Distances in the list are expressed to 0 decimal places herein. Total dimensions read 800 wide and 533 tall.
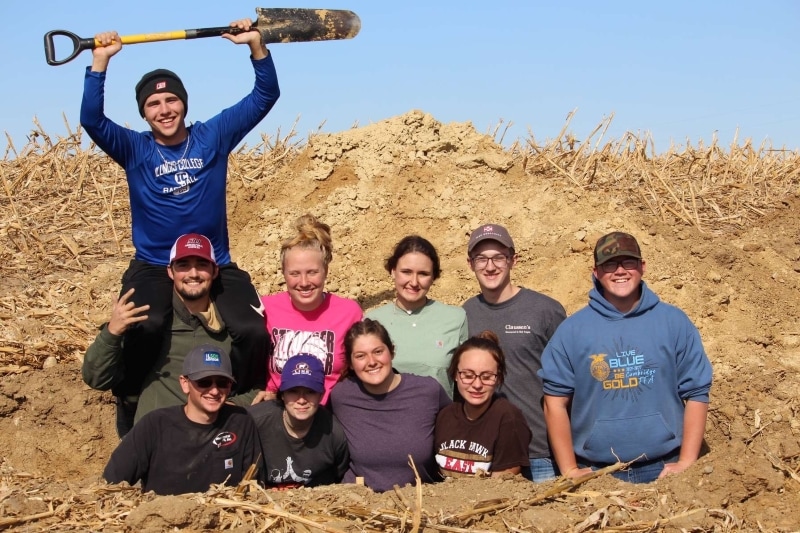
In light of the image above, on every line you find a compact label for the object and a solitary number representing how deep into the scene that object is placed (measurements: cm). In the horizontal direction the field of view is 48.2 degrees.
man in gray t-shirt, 535
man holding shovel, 535
